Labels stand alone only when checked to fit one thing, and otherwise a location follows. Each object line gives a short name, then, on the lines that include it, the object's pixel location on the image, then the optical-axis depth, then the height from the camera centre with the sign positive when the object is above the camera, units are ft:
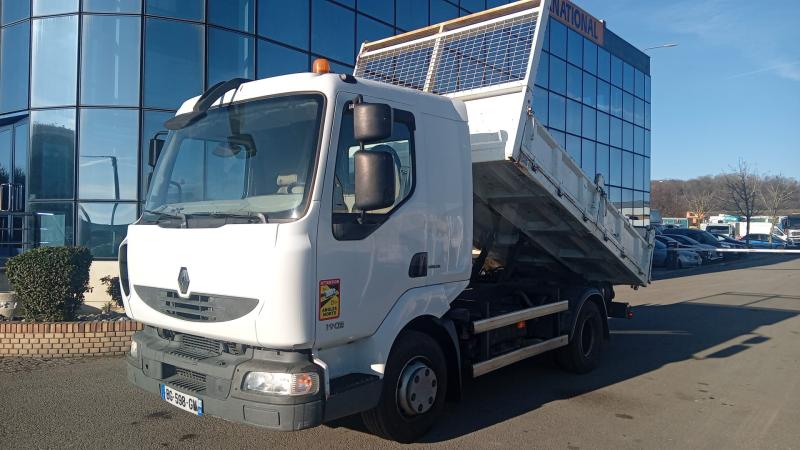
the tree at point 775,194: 146.20 +9.93
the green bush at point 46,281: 23.65 -2.33
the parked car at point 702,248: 82.38 -2.26
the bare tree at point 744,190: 134.21 +10.07
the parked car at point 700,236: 91.81 -0.62
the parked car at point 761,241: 117.83 -1.76
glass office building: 37.93 +9.29
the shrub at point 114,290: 28.30 -3.18
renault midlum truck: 12.08 -0.31
